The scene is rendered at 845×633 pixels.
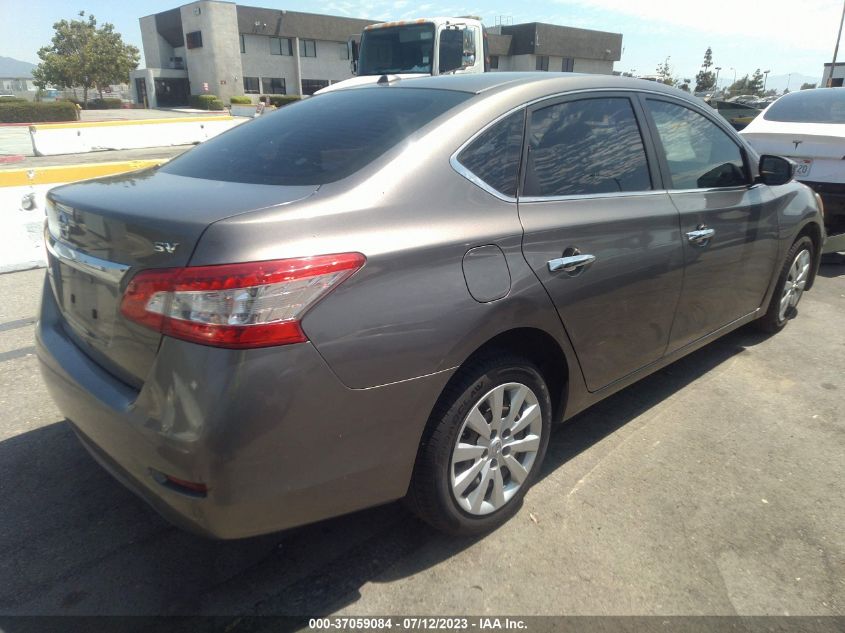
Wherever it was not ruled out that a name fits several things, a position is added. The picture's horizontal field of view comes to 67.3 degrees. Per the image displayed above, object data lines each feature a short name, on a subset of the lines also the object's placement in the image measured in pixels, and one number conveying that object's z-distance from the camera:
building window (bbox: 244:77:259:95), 52.47
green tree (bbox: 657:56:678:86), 83.19
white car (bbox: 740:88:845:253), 6.22
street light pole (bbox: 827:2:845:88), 28.58
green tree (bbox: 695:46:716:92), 88.31
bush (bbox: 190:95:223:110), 46.09
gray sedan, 1.80
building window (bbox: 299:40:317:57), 53.28
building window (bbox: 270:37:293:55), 52.47
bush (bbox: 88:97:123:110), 53.50
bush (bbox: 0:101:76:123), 32.88
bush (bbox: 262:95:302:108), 43.15
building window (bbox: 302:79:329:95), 54.34
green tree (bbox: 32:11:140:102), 52.69
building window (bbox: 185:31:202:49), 49.95
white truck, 10.55
